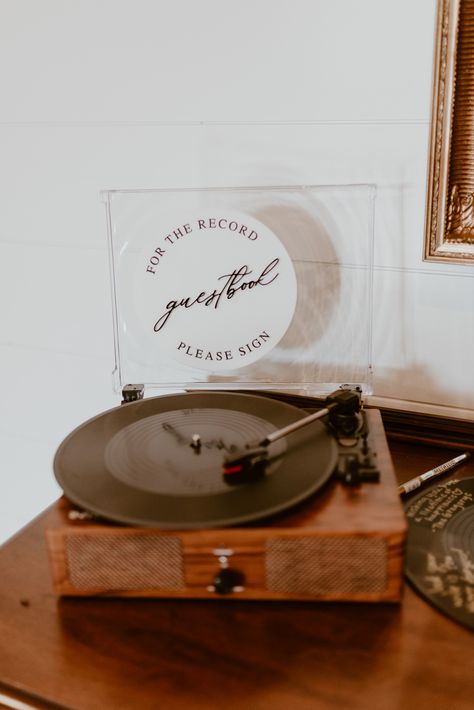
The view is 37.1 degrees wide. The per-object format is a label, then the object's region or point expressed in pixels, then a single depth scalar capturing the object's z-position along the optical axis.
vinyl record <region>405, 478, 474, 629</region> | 0.79
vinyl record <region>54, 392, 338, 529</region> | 0.78
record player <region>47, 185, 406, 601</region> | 0.77
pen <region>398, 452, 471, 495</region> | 0.99
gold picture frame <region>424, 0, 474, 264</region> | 1.01
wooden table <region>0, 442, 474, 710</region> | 0.68
